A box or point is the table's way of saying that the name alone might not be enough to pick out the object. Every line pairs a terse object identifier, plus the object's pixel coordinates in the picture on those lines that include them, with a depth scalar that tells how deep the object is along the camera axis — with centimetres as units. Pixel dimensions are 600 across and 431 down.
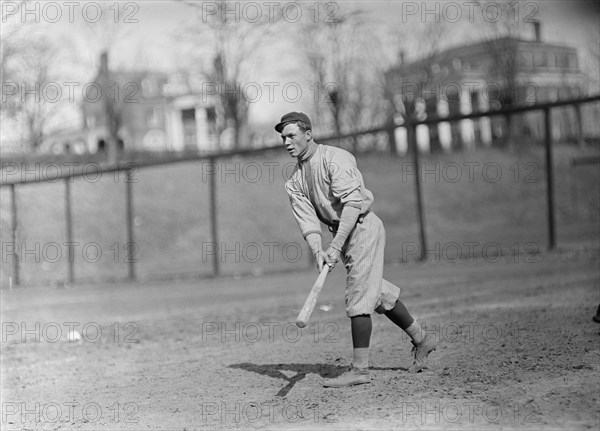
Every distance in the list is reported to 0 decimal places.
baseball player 538
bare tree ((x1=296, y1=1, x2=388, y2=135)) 2566
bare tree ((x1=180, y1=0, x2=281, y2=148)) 2144
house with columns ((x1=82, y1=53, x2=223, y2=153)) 3641
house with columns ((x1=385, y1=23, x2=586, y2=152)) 2536
